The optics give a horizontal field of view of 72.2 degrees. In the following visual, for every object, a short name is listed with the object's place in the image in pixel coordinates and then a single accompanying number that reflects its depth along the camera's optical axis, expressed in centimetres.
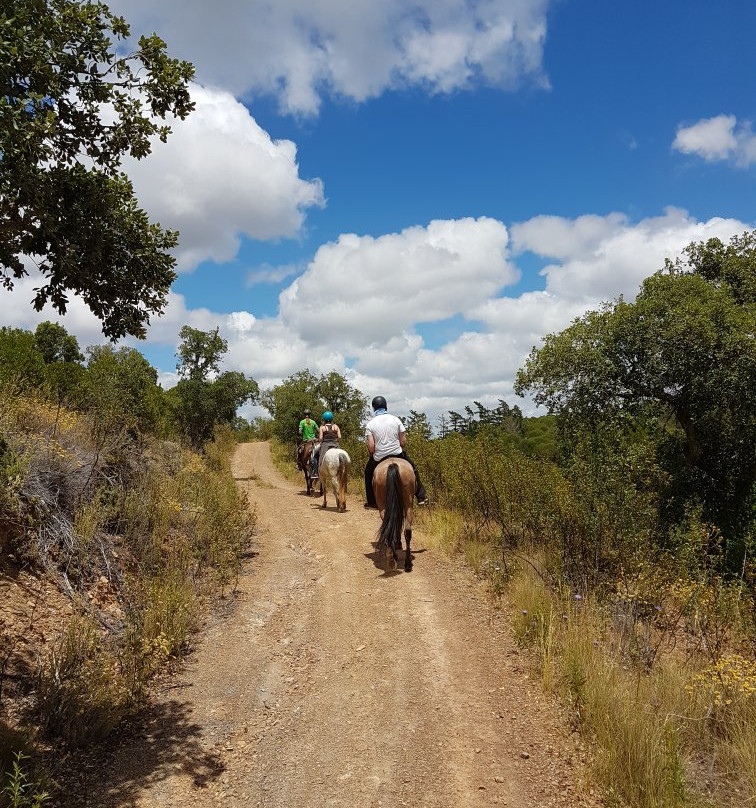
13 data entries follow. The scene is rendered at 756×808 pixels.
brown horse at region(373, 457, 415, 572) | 798
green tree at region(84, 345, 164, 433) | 1048
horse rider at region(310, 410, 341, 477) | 1455
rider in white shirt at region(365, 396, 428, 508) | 849
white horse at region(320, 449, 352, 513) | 1282
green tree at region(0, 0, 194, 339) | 320
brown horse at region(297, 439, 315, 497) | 1697
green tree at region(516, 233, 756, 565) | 1339
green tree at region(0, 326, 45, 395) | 1002
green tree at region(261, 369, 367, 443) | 3064
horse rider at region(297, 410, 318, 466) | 1778
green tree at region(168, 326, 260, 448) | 2248
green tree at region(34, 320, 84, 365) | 4150
